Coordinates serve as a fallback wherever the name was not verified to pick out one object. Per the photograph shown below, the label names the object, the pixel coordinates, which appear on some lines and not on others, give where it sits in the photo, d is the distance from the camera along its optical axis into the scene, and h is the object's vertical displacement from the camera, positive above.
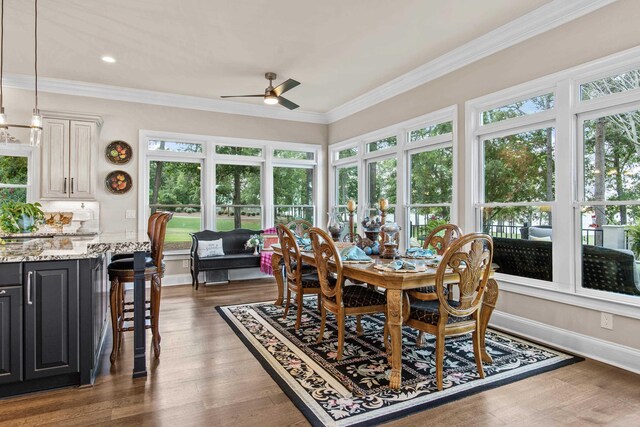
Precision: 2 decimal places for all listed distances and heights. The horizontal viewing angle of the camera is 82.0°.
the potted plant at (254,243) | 6.05 -0.44
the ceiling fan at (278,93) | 4.20 +1.49
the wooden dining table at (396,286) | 2.44 -0.48
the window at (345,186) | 6.61 +0.55
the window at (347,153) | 6.54 +1.16
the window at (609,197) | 2.91 +0.15
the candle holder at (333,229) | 4.12 -0.15
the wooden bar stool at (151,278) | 2.94 -0.49
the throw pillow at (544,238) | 3.47 -0.22
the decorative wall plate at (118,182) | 5.55 +0.53
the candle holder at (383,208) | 3.46 +0.07
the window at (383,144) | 5.54 +1.13
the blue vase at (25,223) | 3.62 -0.06
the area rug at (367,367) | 2.27 -1.16
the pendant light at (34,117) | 2.88 +0.80
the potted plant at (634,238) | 2.88 -0.18
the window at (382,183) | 5.59 +0.53
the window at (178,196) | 5.98 +0.34
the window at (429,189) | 4.62 +0.35
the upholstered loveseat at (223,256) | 5.62 -0.63
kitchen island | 2.31 -0.64
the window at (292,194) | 6.92 +0.43
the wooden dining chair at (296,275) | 3.67 -0.62
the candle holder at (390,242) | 3.21 -0.23
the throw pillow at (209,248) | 5.75 -0.50
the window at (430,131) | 4.56 +1.10
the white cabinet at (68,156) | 5.00 +0.84
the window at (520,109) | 3.46 +1.07
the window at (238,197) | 6.46 +0.35
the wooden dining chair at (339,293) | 2.91 -0.64
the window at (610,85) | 2.85 +1.05
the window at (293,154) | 6.88 +1.18
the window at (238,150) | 6.43 +1.17
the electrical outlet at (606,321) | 2.93 -0.85
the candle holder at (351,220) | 3.87 -0.05
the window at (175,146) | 5.92 +1.16
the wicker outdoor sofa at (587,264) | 2.93 -0.44
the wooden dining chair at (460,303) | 2.39 -0.60
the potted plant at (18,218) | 3.49 -0.01
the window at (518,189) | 3.50 +0.26
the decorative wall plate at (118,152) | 5.56 +0.98
